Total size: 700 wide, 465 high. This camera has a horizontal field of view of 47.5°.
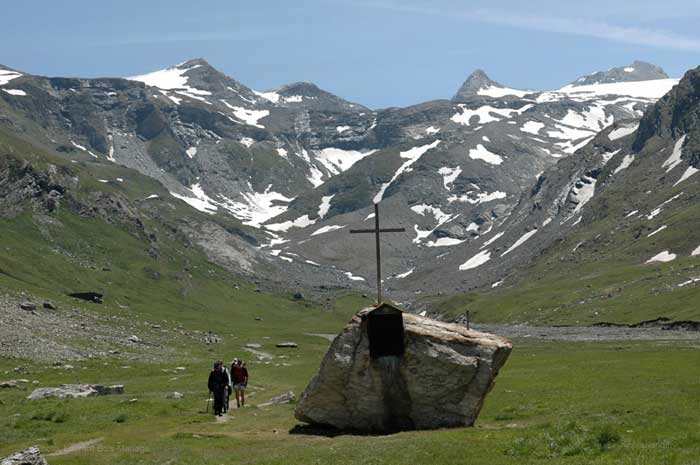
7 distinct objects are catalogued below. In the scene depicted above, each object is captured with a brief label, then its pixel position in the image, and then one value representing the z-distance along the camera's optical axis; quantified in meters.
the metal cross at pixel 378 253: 41.75
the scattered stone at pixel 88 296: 177.50
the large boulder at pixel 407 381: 39.59
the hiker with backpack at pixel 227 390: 46.87
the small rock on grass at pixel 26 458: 26.34
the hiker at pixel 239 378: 51.69
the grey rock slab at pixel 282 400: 53.40
